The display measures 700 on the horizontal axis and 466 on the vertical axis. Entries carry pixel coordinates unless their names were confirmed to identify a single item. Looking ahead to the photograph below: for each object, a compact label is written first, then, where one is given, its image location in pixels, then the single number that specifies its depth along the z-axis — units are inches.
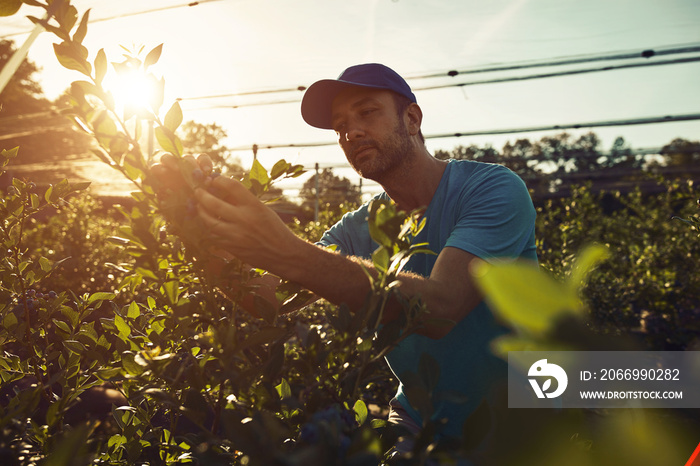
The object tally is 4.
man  34.9
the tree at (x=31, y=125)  764.6
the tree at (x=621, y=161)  701.5
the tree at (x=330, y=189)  800.6
